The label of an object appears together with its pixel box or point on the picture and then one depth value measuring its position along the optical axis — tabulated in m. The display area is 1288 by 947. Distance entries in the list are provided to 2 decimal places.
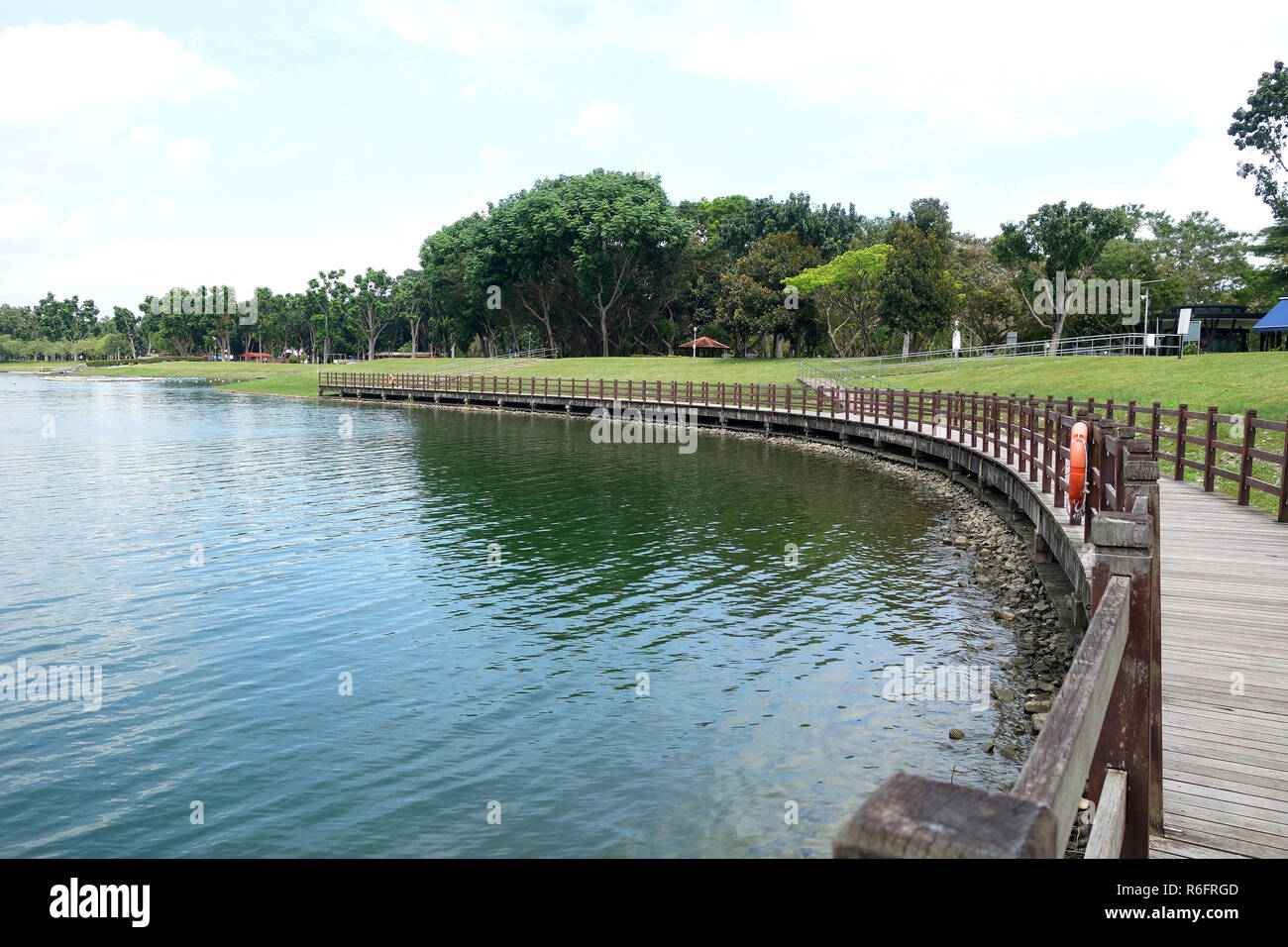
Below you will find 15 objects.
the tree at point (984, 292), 81.69
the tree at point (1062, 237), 71.00
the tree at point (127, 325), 187.50
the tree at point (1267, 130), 61.91
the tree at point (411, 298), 130.00
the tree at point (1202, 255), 88.62
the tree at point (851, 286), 72.88
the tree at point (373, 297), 140.50
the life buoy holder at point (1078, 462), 13.98
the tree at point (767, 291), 79.00
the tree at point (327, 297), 142.25
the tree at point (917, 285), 68.25
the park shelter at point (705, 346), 92.88
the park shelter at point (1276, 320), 53.93
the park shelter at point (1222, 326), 62.41
